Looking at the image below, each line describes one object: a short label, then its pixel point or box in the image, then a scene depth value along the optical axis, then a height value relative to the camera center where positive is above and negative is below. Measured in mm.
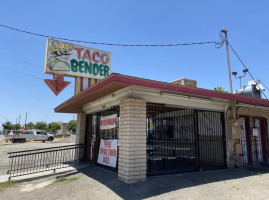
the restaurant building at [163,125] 5246 +24
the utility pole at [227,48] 13052 +5446
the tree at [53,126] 76500 -651
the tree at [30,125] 82475 -316
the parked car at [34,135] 28391 -1682
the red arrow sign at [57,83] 9172 +2007
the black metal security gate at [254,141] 8484 -695
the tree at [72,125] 63438 -169
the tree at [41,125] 72375 -447
